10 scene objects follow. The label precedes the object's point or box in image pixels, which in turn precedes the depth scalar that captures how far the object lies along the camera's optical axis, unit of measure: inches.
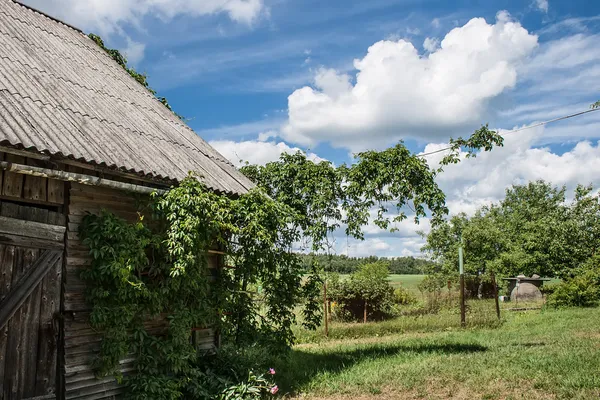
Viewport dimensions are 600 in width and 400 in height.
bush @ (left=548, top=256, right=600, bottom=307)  785.6
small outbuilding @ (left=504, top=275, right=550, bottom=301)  964.6
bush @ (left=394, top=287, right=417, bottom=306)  768.0
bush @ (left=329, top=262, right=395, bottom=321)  666.2
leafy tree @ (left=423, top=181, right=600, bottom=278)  1088.8
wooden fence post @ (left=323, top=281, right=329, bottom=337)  538.8
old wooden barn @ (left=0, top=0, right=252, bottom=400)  203.3
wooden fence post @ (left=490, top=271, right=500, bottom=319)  653.9
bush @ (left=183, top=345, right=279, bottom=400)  260.1
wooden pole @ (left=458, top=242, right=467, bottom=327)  607.3
